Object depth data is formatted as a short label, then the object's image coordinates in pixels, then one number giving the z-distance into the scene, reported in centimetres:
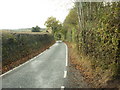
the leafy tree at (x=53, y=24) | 7781
